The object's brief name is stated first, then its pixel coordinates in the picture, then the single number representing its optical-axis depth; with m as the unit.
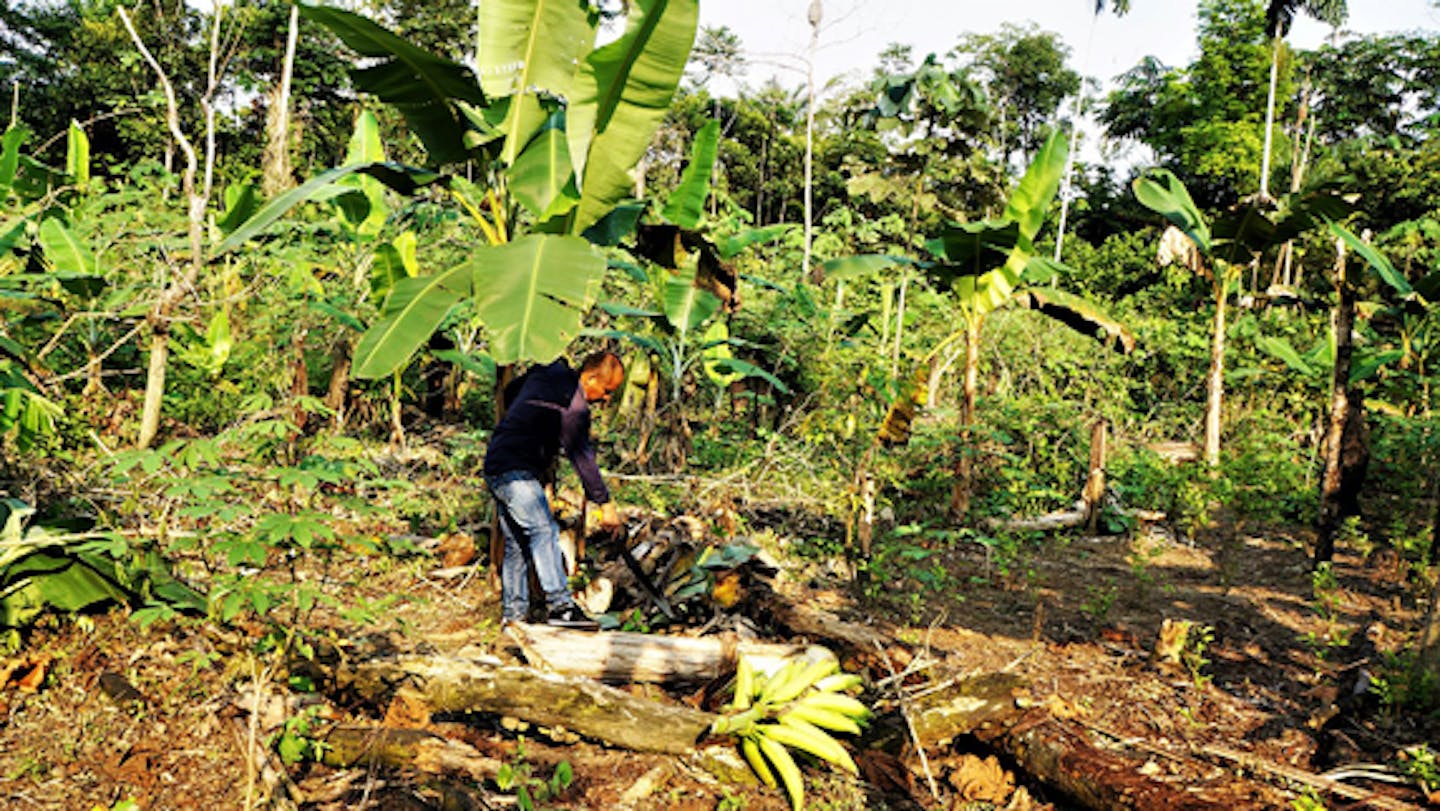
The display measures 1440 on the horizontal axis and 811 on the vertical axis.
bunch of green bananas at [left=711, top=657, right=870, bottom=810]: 3.21
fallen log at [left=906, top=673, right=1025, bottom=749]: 3.57
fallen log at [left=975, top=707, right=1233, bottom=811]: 3.04
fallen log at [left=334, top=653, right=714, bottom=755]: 3.25
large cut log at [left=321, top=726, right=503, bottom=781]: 2.94
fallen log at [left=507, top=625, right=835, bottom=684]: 3.68
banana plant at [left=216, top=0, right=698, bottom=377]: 3.37
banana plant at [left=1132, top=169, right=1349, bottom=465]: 7.70
